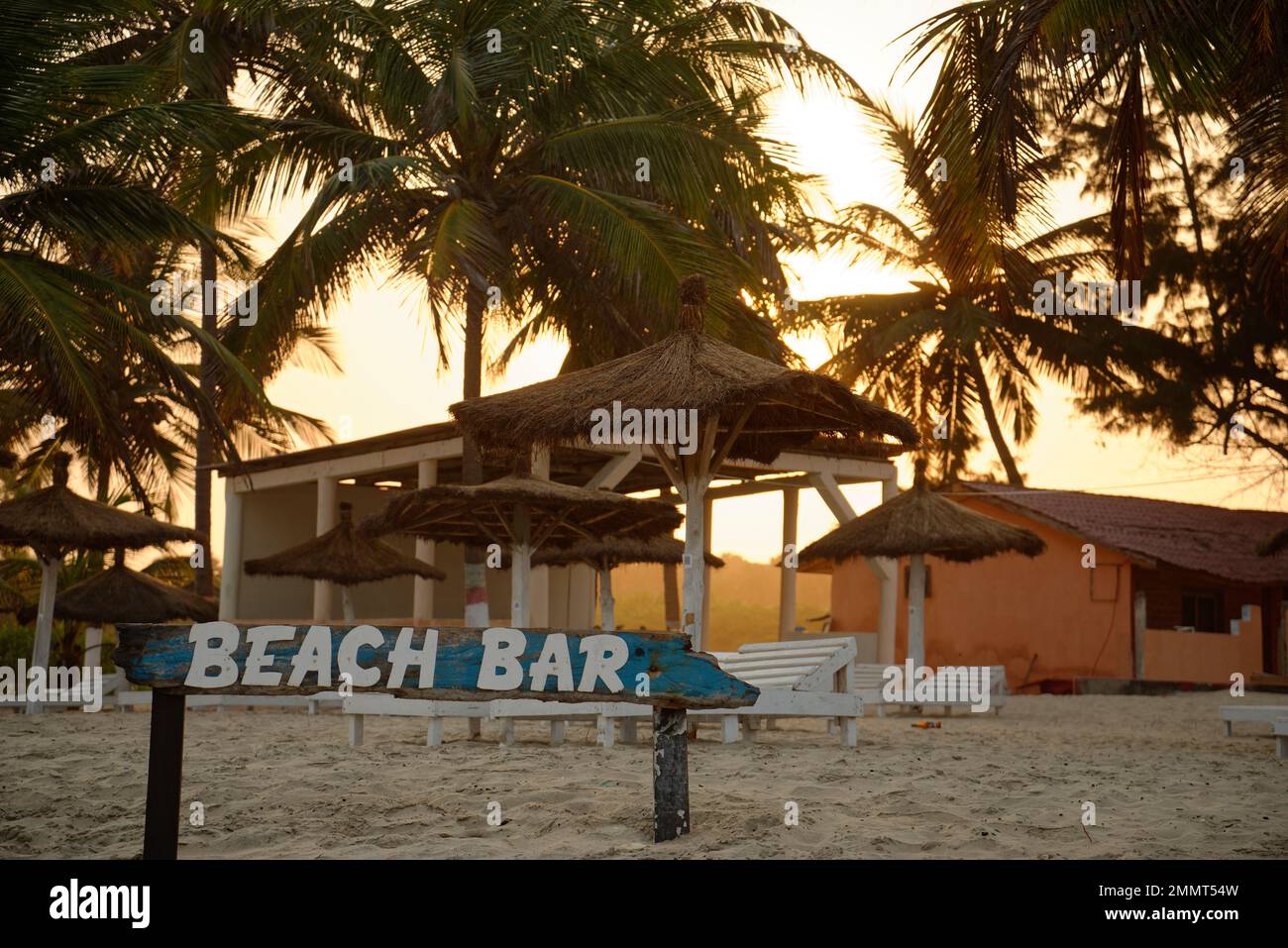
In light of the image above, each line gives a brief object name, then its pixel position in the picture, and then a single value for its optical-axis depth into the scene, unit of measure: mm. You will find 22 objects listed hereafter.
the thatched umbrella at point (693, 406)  8781
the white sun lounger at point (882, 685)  15423
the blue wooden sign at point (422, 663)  5172
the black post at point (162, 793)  5102
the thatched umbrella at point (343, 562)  15375
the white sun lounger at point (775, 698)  10062
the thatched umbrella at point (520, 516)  10758
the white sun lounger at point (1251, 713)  10695
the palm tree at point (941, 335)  26625
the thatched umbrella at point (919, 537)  15188
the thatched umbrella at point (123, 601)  16680
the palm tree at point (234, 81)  14211
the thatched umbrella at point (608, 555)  15539
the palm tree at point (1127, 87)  8727
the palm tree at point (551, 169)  13461
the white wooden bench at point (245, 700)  13453
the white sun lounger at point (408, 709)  9922
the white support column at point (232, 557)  19531
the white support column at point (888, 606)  18938
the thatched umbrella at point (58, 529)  14969
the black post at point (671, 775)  5711
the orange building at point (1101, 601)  22000
